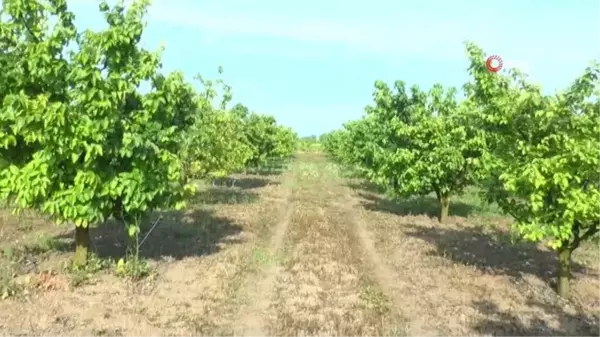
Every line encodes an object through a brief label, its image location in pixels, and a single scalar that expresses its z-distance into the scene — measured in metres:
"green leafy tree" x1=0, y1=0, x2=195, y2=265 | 11.38
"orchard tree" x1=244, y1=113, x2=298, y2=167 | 45.25
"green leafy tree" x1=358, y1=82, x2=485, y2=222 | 21.78
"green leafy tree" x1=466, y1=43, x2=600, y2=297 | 10.87
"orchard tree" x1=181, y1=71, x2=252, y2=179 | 24.31
